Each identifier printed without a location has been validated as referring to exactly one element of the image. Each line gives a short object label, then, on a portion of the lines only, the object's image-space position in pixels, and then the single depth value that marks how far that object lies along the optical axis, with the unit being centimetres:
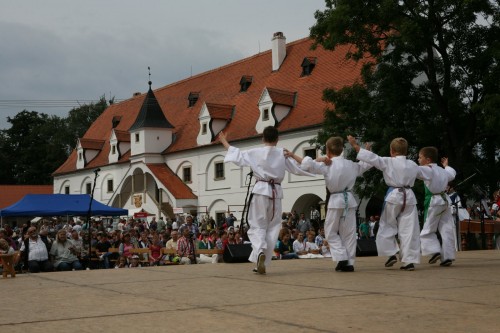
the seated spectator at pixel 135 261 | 1870
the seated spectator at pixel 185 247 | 1731
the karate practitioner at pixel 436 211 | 1096
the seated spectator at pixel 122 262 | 1888
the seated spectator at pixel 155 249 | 1842
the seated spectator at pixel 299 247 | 1866
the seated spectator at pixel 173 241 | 1926
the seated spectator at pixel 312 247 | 1772
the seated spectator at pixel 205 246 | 1706
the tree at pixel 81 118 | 8531
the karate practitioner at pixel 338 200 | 985
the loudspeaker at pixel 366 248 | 1417
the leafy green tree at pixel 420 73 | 2745
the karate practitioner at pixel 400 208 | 1023
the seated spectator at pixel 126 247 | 1920
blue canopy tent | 2773
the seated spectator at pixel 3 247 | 1236
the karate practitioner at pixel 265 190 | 967
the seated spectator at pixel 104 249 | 1962
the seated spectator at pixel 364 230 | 2964
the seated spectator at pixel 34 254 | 1534
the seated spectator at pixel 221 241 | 2050
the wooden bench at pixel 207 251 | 1612
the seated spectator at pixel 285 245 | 1852
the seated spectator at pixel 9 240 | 1795
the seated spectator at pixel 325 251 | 1758
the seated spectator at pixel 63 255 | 1627
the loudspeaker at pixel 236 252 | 1265
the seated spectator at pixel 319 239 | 2044
